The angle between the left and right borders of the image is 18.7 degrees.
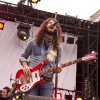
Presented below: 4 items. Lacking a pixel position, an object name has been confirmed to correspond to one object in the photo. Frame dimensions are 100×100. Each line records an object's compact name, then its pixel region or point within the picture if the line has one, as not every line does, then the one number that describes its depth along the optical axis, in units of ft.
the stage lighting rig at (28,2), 28.43
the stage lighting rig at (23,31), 29.14
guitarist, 9.56
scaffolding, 28.91
